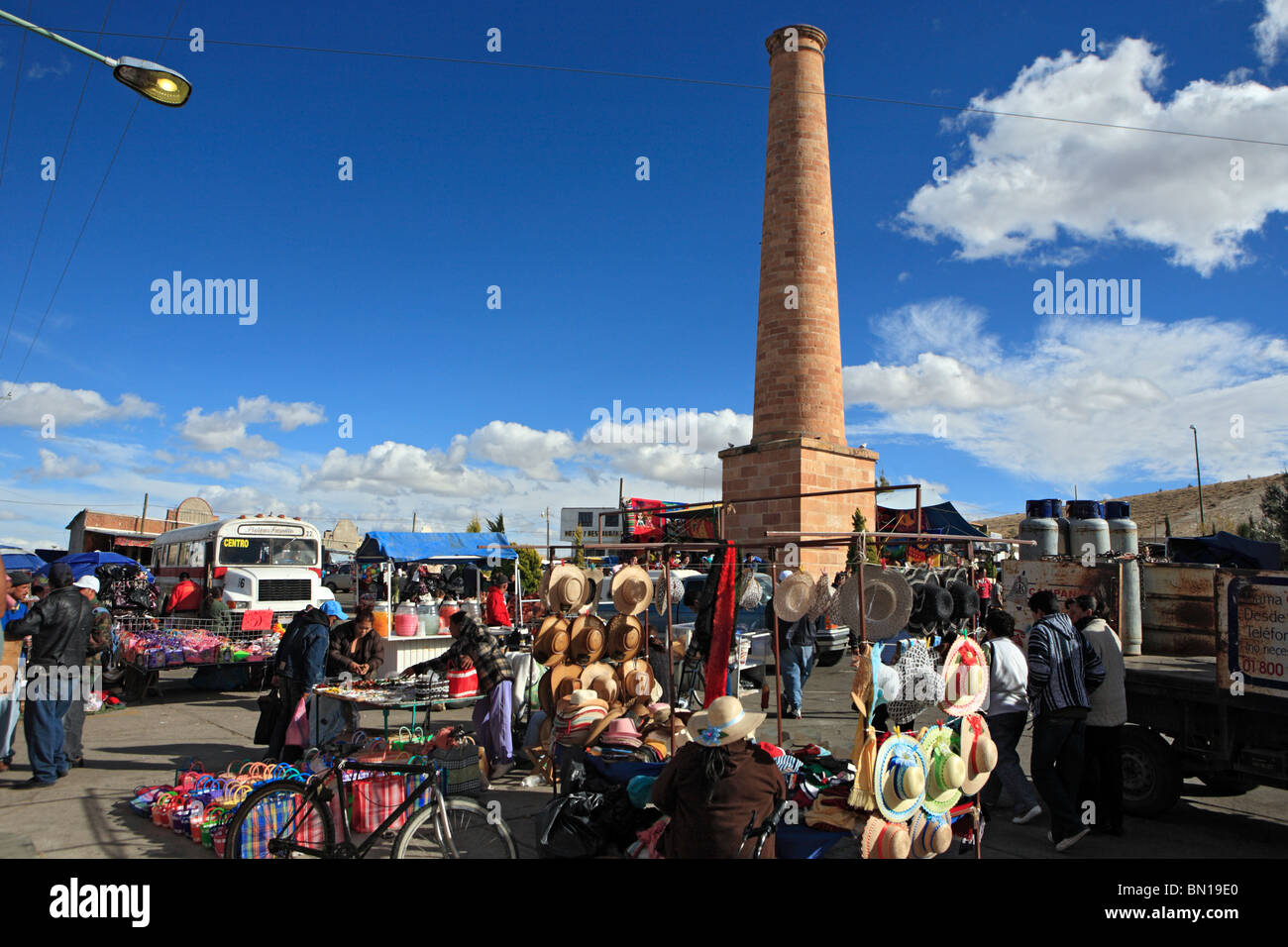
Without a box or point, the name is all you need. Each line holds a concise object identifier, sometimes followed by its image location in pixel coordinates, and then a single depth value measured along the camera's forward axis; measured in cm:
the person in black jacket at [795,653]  1073
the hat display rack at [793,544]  541
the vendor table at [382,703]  759
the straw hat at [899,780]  462
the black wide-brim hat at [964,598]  898
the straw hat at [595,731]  659
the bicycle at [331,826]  454
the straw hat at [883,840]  452
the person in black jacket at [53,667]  741
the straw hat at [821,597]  730
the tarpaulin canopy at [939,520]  2657
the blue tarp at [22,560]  2231
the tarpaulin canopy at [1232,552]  841
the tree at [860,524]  1740
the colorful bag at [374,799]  589
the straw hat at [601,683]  752
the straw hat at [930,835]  482
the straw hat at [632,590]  774
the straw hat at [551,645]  777
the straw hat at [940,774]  490
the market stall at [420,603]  1239
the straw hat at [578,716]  665
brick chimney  1542
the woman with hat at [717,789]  430
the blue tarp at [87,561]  1930
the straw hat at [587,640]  768
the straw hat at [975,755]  508
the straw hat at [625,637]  770
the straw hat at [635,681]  767
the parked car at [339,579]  3553
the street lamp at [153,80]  588
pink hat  653
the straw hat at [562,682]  745
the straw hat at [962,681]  519
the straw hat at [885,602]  598
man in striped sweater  597
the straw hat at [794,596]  695
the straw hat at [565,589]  788
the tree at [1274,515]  3344
